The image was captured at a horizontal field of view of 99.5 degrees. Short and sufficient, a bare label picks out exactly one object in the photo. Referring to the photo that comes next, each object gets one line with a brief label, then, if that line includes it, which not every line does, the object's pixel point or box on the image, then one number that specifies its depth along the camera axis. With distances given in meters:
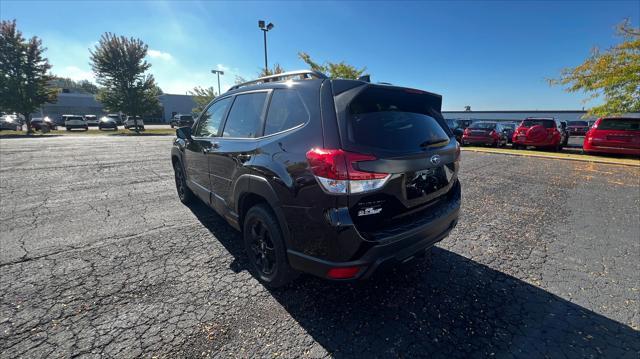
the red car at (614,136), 9.84
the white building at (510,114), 55.51
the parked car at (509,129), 16.91
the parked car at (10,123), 30.35
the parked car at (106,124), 33.03
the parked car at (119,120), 43.44
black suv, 1.90
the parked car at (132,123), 31.11
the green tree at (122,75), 28.62
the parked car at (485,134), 14.88
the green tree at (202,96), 41.78
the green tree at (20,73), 24.22
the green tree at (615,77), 10.48
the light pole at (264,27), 19.56
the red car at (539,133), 12.84
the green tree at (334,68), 21.98
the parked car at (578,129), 27.58
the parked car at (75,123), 30.94
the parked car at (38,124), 28.12
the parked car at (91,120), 40.07
